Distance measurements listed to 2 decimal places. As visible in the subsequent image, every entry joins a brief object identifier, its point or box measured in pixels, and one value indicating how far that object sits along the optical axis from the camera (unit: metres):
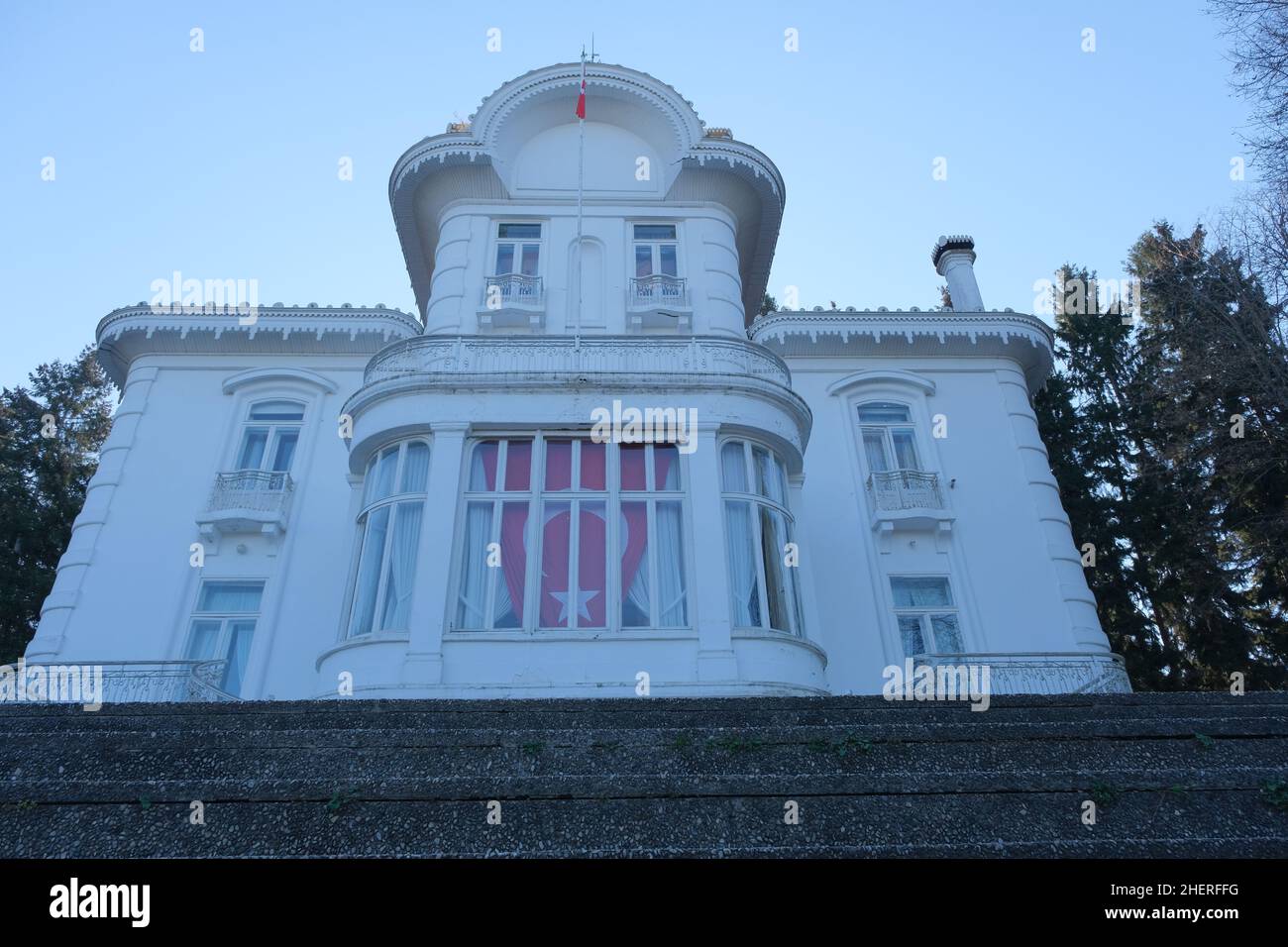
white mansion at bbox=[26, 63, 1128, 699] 10.87
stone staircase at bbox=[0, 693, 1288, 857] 4.73
